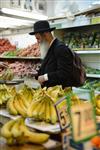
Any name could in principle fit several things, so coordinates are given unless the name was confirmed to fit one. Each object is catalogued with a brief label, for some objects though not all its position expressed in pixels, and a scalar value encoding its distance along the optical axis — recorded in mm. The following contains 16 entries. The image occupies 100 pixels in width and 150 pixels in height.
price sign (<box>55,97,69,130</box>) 1697
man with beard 3324
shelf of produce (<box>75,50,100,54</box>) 4539
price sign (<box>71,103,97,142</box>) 1325
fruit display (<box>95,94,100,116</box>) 2252
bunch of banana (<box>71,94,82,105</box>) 2159
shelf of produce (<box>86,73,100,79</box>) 4587
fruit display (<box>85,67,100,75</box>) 4737
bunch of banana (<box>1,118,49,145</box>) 1641
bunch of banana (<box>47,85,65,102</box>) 2319
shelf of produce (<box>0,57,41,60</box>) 5623
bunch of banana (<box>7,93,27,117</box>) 2166
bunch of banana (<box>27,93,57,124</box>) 1951
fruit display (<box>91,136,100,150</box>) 1645
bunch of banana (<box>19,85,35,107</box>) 2405
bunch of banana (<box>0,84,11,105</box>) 2445
